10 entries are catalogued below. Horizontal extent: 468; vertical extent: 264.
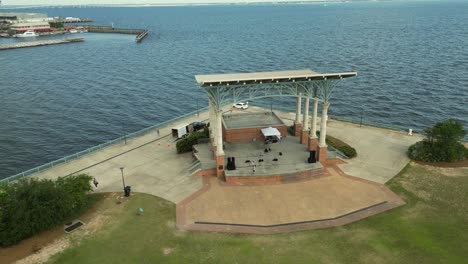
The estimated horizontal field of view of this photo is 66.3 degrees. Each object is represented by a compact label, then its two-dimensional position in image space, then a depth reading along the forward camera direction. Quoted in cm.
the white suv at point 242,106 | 5838
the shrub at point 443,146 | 3844
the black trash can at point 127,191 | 3359
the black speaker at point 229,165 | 3611
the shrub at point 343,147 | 4050
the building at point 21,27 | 19551
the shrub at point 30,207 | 2714
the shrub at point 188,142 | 4260
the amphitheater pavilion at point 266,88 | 3394
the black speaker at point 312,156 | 3697
